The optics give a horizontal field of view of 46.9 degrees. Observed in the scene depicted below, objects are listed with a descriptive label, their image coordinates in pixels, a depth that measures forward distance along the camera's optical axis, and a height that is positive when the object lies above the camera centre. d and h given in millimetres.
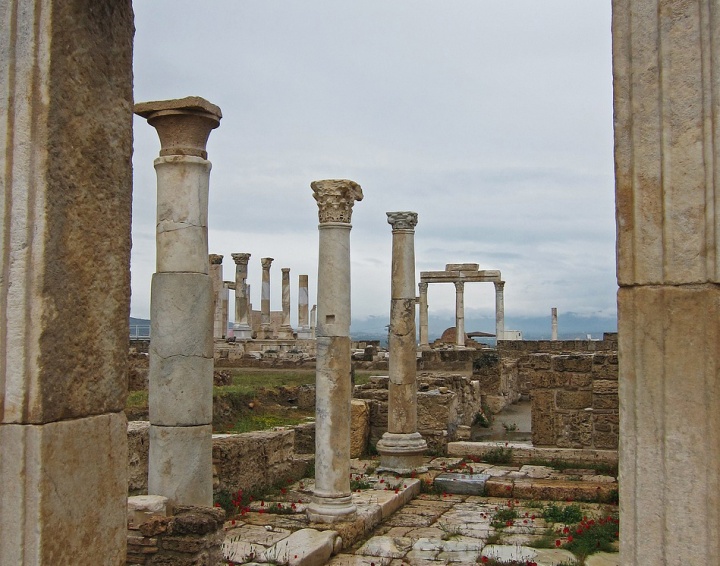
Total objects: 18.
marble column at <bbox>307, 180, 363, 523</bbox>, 9945 -127
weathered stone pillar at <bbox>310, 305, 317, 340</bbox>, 66394 +2290
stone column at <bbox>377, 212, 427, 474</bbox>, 13656 +40
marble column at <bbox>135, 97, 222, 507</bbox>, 7805 +241
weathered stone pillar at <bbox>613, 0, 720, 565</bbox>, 3217 +262
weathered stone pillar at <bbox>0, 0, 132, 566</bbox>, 3074 +206
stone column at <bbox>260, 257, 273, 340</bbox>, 49375 +2945
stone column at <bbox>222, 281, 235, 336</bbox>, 47788 +2636
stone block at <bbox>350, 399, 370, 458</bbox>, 14727 -1467
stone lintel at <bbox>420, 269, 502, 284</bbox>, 45406 +3765
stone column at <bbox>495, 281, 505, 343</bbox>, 46000 +2095
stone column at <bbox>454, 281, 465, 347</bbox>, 43188 +1394
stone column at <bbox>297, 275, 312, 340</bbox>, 53344 +2654
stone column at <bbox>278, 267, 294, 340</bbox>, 48500 +2190
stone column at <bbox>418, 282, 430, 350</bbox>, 46219 +1740
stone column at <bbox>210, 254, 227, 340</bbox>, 41350 +2727
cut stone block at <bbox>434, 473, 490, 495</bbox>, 12203 -2055
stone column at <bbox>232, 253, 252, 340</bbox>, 43281 +2056
